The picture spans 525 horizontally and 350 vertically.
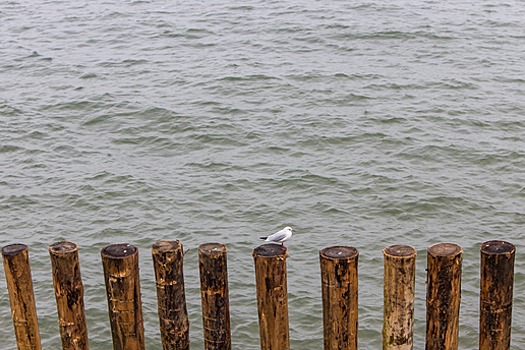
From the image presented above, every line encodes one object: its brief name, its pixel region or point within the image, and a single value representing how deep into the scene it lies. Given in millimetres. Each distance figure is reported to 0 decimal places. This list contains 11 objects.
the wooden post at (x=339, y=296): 13696
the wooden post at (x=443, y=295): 13681
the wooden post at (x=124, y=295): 14095
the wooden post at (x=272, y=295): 13866
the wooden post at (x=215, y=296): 14147
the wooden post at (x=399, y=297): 13733
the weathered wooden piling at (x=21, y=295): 14583
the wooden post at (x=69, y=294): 14317
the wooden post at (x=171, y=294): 14169
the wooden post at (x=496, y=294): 13710
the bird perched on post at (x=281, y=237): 17766
